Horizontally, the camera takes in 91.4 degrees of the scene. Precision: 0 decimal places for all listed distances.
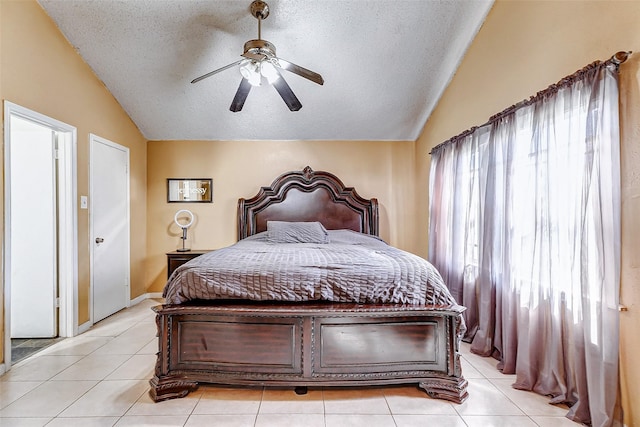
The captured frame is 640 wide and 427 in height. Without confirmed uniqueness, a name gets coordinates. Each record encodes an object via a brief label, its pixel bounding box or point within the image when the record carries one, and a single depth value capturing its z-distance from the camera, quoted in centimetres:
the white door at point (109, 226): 346
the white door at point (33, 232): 302
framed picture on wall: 448
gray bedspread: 207
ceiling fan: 235
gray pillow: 374
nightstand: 388
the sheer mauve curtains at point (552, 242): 164
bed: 201
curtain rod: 159
